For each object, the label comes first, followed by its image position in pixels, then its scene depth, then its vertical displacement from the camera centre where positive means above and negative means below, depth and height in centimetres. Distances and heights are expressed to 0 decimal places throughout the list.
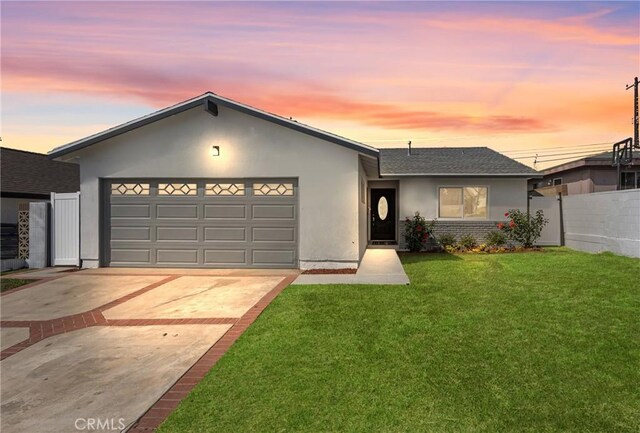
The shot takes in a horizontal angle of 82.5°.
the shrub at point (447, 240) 1522 -81
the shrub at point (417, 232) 1505 -47
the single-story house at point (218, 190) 1037 +92
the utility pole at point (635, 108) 2492 +767
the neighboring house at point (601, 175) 1900 +242
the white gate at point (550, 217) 1608 +14
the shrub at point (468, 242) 1503 -89
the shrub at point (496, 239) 1495 -76
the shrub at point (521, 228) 1477 -31
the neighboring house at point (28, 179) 1786 +232
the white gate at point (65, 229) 1129 -24
